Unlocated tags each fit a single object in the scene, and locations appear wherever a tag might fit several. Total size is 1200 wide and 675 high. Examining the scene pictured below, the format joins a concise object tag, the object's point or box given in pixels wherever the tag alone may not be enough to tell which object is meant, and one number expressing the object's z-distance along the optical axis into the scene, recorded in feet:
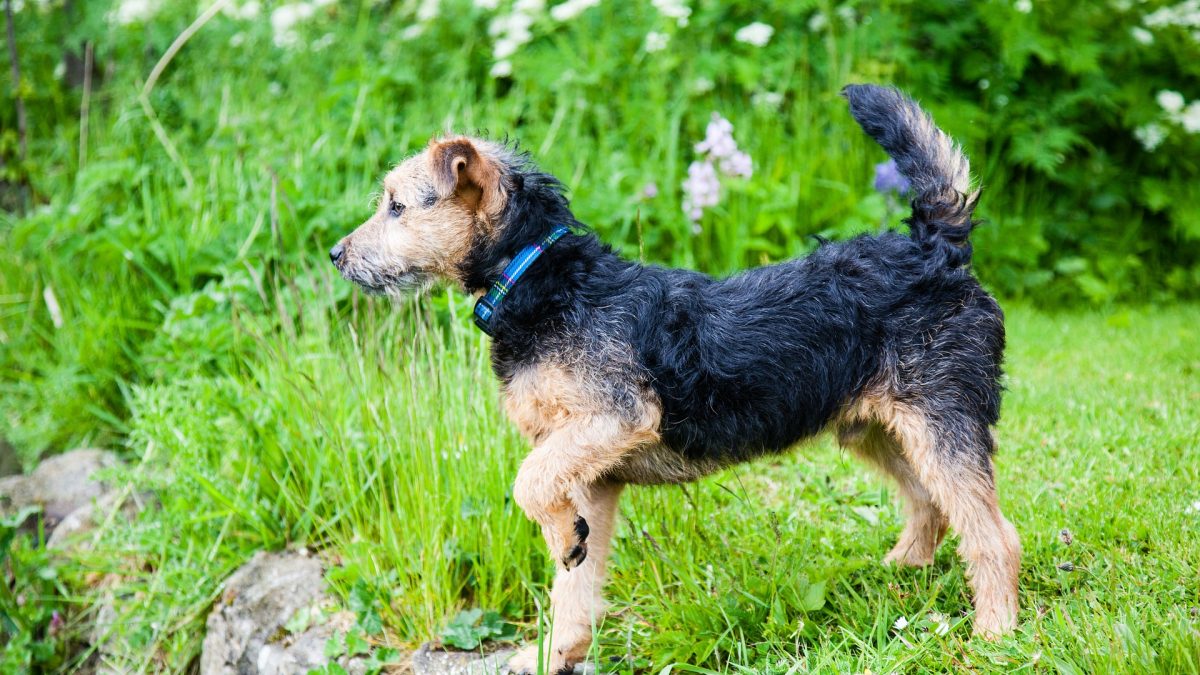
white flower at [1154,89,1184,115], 24.57
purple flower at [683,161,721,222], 20.58
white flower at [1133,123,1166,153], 25.21
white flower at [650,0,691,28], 22.59
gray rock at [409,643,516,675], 12.59
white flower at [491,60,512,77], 23.87
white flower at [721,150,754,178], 20.54
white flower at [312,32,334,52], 28.40
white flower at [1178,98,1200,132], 24.34
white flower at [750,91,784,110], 24.07
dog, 11.22
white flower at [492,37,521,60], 24.21
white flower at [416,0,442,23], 26.81
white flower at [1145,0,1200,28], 24.94
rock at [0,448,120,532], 18.81
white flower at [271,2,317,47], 27.02
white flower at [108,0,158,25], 26.35
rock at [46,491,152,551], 17.69
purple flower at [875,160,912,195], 21.27
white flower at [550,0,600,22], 23.61
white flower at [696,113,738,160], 20.11
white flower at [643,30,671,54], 23.51
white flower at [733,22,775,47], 23.29
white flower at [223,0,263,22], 28.17
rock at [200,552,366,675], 14.14
